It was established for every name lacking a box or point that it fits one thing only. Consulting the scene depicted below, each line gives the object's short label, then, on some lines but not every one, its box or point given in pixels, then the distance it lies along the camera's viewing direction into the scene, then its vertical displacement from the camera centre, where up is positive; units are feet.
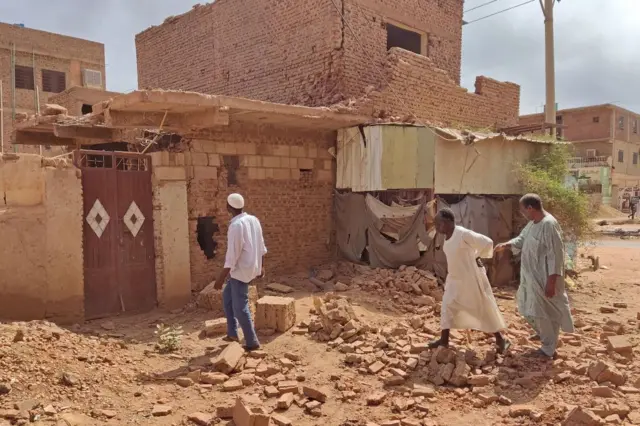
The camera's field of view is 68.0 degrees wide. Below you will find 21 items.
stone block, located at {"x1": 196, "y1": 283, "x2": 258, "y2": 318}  23.33 -5.57
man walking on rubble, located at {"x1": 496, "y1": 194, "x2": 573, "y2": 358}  16.43 -3.16
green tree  30.58 -0.43
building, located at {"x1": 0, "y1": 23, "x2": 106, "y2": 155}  76.48 +20.95
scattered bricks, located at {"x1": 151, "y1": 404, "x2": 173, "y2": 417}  13.46 -6.36
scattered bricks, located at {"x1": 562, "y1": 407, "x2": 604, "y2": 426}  12.10 -5.94
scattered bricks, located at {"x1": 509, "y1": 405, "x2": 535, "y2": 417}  13.43 -6.35
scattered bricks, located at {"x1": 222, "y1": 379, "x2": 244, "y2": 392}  15.01 -6.30
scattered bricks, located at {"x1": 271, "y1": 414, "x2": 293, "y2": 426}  12.68 -6.29
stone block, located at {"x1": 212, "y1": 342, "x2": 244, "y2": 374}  16.07 -5.91
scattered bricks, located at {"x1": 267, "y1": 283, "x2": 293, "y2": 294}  26.55 -5.67
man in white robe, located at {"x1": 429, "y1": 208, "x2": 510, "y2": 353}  16.51 -3.54
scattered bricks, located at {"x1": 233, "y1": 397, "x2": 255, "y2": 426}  12.12 -5.97
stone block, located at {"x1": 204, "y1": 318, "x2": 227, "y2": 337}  20.03 -5.96
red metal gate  22.35 -2.54
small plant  18.51 -6.06
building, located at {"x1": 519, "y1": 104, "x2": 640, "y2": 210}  108.58 +10.08
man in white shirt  17.38 -2.77
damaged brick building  31.83 +10.03
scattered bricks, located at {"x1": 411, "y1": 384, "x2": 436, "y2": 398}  14.60 -6.32
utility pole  52.39 +14.42
